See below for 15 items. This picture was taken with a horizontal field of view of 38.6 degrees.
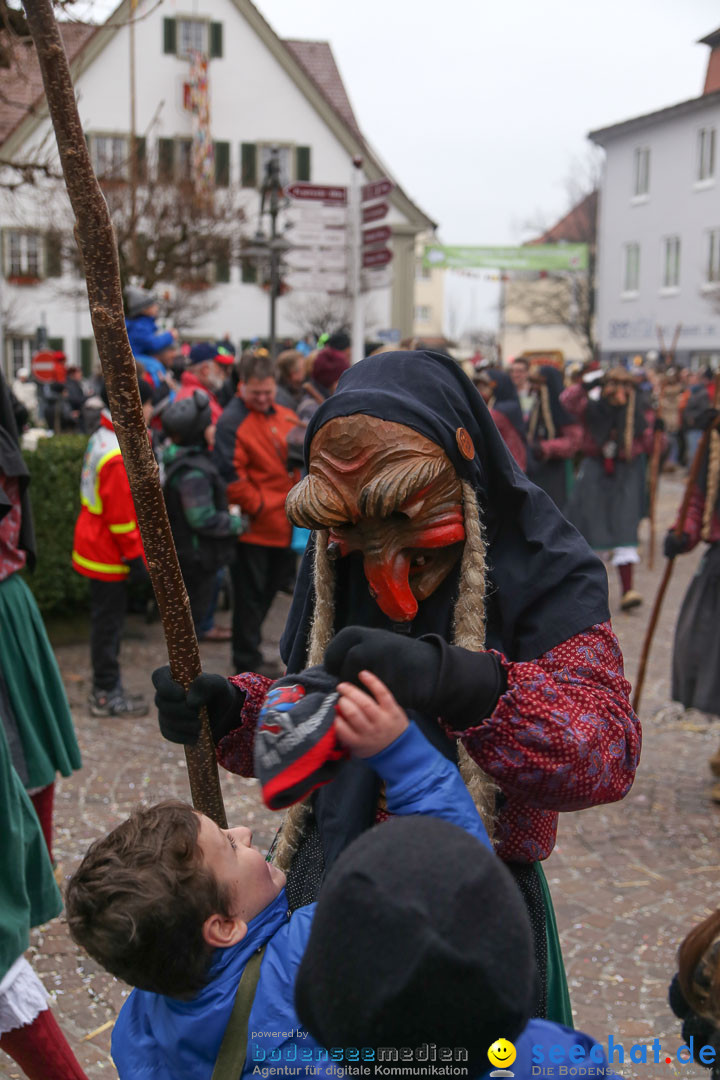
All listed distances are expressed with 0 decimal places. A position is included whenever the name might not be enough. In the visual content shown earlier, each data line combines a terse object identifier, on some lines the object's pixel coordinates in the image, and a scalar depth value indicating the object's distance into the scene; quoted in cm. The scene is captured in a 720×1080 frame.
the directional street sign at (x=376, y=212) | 932
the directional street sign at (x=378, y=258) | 951
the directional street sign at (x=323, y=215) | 961
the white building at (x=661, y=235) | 3130
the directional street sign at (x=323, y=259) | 980
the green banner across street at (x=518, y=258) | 3189
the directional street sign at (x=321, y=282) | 971
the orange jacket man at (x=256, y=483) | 644
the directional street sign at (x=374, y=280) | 977
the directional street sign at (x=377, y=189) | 915
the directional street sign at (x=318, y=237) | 971
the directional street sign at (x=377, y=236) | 937
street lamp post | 1192
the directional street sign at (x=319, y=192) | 949
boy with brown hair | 146
